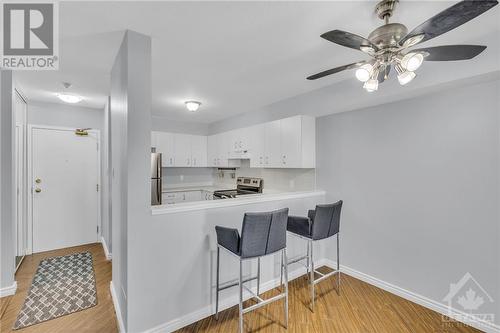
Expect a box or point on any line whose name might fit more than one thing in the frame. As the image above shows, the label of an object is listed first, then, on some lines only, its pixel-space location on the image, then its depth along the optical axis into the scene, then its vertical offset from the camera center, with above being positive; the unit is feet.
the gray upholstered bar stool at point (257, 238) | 6.36 -2.07
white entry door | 12.91 -1.18
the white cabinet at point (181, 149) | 16.93 +1.48
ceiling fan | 3.96 +2.50
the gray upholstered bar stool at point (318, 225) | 7.97 -2.12
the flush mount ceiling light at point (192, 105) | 12.61 +3.46
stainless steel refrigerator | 12.75 -0.64
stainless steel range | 15.33 -1.49
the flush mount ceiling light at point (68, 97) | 10.52 +3.29
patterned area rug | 7.60 -4.78
